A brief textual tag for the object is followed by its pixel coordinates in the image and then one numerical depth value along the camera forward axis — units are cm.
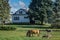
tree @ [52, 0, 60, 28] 5822
